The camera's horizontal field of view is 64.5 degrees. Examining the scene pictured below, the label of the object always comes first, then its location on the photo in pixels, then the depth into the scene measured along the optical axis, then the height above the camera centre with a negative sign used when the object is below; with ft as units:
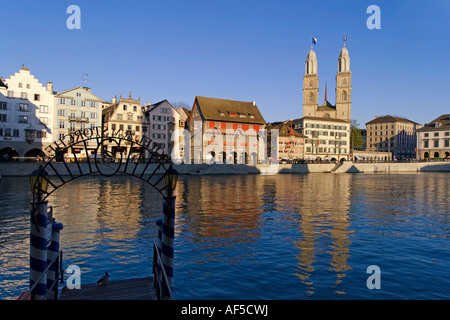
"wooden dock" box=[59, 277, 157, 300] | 32.17 -12.35
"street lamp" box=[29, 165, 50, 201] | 30.09 -1.77
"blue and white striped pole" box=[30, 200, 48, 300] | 30.09 -7.22
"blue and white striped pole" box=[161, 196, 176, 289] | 33.04 -7.09
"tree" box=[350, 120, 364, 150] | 498.15 +32.52
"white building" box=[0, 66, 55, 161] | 226.79 +29.18
